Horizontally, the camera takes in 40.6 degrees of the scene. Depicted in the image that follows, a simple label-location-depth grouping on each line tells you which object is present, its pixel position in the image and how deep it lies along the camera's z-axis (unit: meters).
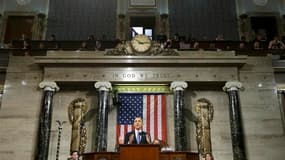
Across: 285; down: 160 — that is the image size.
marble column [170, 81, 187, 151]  14.45
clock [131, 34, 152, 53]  15.88
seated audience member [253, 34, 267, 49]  17.05
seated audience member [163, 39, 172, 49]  16.31
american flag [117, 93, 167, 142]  15.15
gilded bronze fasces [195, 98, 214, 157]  15.05
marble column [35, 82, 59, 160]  14.39
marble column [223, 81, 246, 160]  14.45
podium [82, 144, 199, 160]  10.15
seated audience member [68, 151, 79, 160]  11.87
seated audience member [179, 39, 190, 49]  16.65
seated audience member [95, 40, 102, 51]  16.66
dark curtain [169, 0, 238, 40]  21.05
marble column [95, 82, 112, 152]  14.51
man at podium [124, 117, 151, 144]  11.97
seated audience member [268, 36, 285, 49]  17.55
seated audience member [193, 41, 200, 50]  16.72
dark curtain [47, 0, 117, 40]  21.00
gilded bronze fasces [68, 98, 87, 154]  15.01
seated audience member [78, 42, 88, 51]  16.57
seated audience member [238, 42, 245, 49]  16.95
